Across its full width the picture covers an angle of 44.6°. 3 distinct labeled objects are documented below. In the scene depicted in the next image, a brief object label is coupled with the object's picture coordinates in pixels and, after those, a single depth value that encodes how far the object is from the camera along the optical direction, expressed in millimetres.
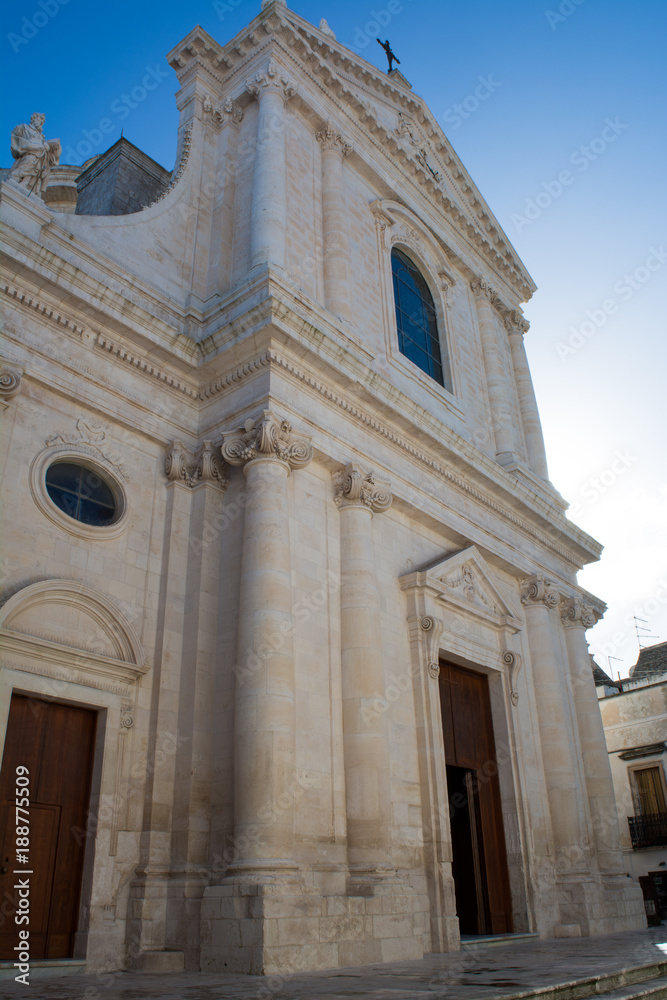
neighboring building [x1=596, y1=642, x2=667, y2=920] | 27859
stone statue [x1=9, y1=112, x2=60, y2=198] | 10961
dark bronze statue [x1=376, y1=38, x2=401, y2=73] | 21438
